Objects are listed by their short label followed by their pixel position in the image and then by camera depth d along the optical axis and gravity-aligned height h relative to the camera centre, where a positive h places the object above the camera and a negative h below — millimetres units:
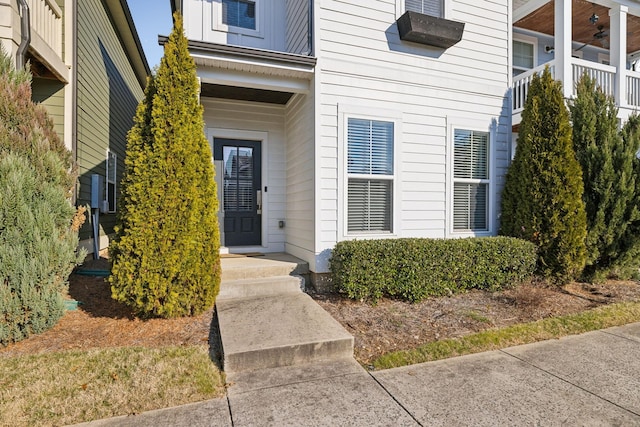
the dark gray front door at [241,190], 5891 +406
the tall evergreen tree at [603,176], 5180 +606
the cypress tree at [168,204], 3369 +86
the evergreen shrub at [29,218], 2941 -59
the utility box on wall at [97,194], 5754 +319
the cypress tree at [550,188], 4922 +407
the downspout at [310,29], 4736 +2657
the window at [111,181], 7082 +674
